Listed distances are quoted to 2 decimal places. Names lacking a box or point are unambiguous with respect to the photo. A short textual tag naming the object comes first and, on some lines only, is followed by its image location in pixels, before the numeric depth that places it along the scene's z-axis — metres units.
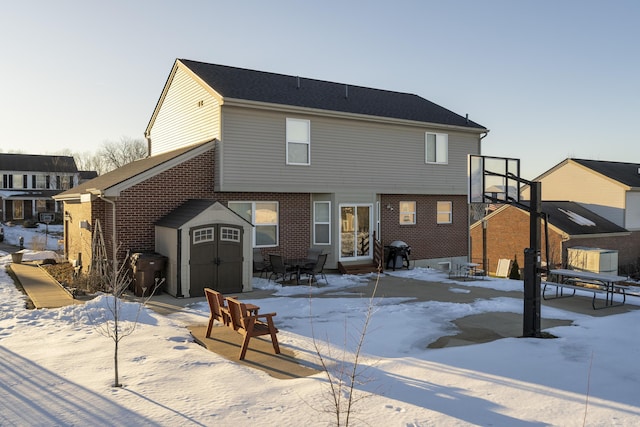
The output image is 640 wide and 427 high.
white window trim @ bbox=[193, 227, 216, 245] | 13.62
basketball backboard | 11.47
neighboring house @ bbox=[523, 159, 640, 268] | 34.69
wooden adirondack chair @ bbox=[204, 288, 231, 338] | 9.09
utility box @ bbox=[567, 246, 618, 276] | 26.36
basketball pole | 9.04
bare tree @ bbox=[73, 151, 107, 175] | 91.19
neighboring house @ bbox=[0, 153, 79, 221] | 53.69
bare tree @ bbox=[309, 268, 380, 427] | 5.43
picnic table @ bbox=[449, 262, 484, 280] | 20.39
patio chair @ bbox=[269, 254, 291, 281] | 15.30
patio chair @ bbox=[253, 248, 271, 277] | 16.31
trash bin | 13.58
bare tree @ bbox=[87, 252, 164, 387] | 8.78
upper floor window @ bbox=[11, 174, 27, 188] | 58.68
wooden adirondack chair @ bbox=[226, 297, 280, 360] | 7.96
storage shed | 13.43
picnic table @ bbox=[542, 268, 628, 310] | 12.11
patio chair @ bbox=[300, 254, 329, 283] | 15.72
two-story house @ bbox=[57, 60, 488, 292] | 15.84
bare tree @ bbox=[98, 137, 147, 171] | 82.52
